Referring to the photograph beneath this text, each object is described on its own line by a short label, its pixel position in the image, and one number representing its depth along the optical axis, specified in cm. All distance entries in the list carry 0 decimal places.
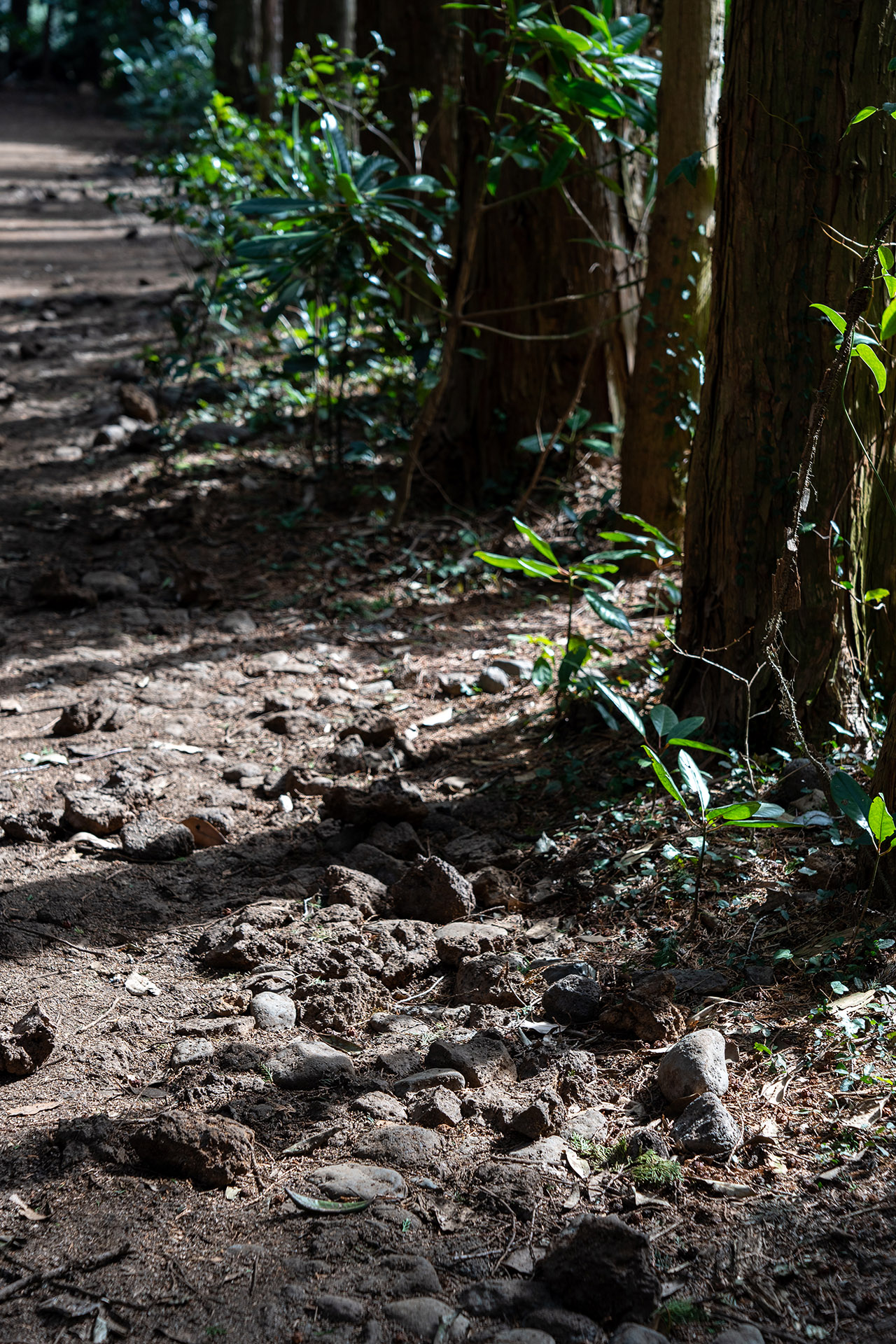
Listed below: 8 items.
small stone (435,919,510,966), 233
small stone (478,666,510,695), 376
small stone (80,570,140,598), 456
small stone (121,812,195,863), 279
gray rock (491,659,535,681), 381
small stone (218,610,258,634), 430
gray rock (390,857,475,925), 248
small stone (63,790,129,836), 285
